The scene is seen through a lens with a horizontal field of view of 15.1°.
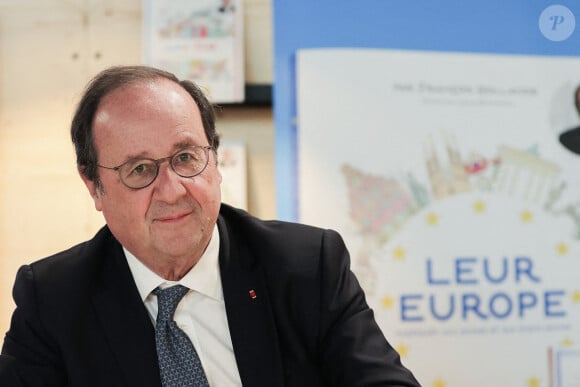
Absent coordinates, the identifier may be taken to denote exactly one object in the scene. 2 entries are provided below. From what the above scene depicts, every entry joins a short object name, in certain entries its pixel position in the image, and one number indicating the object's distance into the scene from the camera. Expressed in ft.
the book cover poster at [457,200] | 10.57
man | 9.06
